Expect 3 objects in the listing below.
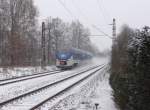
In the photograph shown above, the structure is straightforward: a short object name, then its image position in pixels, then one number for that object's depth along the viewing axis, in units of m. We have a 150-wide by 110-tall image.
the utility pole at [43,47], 48.44
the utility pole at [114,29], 31.53
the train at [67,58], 49.03
